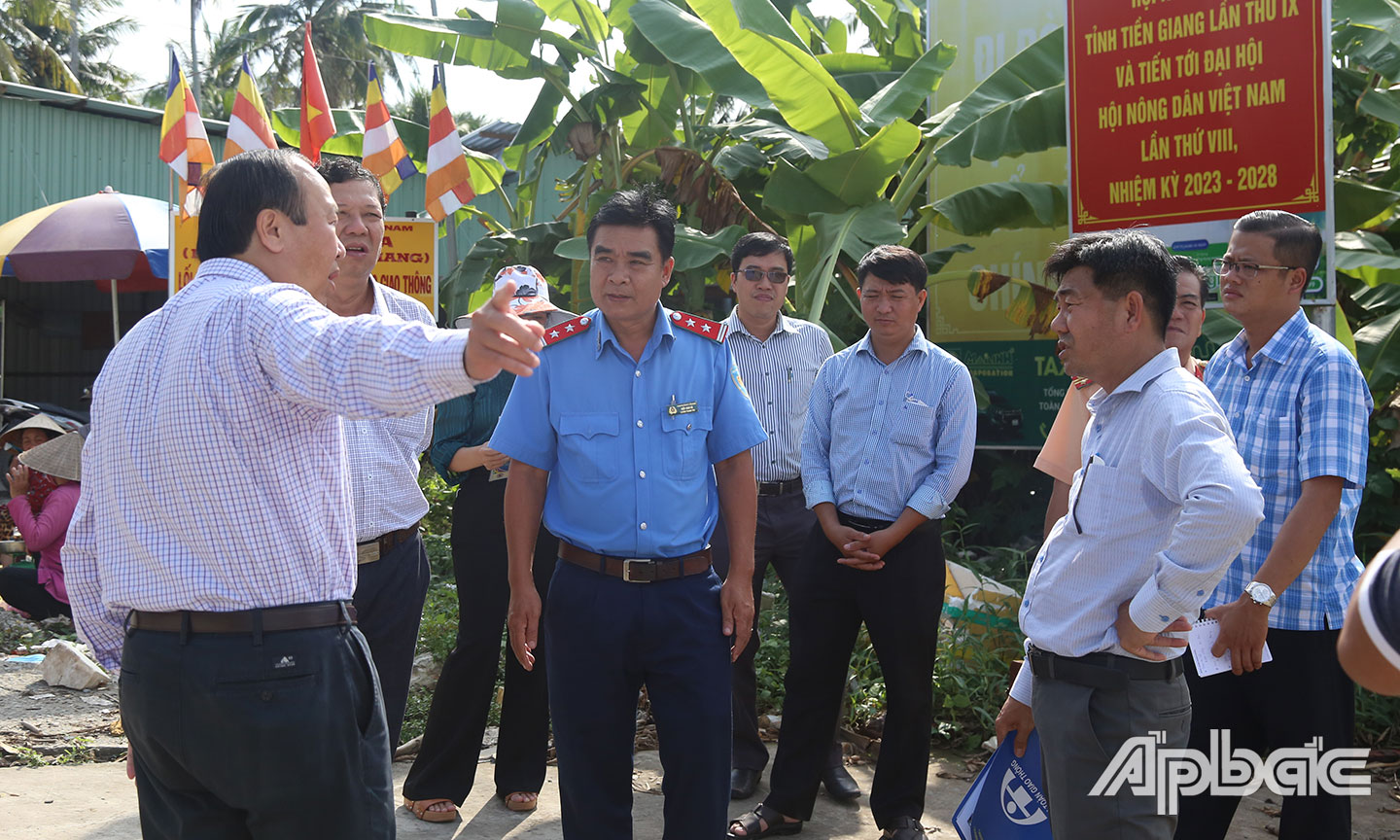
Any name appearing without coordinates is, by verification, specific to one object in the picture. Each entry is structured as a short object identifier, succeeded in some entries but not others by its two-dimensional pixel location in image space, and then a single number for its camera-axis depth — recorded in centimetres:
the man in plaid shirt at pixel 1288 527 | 283
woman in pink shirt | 719
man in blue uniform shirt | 306
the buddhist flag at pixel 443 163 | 756
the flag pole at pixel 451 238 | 1203
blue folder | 281
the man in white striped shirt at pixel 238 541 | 198
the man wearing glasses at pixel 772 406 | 455
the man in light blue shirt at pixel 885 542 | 398
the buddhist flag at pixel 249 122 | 742
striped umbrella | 1073
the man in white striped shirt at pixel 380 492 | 336
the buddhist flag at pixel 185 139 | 763
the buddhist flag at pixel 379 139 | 747
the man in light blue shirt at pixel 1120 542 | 233
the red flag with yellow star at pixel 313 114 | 757
